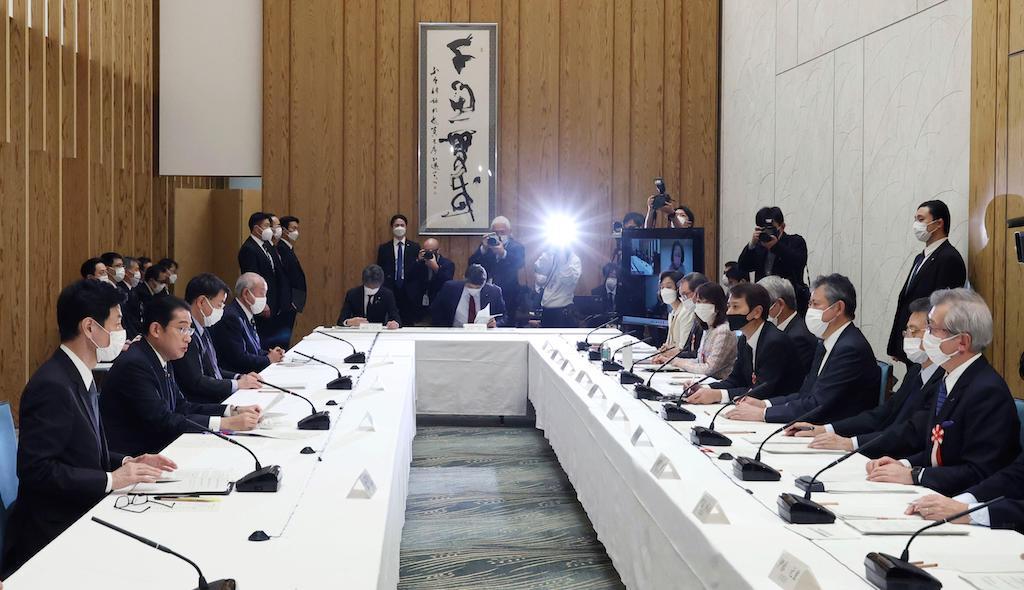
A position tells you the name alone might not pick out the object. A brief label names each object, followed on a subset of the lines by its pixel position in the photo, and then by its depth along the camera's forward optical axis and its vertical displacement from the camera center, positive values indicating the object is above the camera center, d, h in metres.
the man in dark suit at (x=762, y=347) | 4.15 -0.45
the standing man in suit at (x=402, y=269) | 8.48 -0.30
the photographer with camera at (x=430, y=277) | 8.47 -0.35
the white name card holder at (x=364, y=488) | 2.41 -0.62
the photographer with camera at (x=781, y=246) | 6.25 -0.05
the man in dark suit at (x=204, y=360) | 4.24 -0.55
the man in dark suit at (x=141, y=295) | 7.11 -0.47
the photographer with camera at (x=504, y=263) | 8.05 -0.22
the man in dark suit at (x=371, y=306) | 7.25 -0.52
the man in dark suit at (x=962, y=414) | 2.61 -0.47
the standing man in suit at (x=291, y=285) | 7.96 -0.41
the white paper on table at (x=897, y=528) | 2.10 -0.61
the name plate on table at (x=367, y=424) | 3.25 -0.62
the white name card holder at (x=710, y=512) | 2.20 -0.61
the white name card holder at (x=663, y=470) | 2.63 -0.62
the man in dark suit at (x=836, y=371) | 3.62 -0.48
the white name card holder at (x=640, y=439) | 3.06 -0.62
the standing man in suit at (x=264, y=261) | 7.46 -0.21
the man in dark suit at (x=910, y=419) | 3.01 -0.56
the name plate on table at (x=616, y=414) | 3.53 -0.63
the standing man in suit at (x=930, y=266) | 4.68 -0.12
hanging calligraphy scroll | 9.15 +1.09
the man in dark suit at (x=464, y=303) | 7.25 -0.49
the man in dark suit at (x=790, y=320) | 4.37 -0.36
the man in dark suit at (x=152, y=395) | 3.26 -0.53
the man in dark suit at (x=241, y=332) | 5.29 -0.53
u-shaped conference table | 1.86 -0.63
